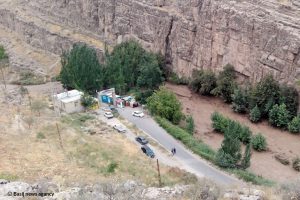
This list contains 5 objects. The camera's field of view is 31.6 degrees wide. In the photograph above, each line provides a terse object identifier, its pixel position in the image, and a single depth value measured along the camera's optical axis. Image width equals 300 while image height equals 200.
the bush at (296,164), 45.53
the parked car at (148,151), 45.39
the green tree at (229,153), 43.50
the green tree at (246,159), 43.41
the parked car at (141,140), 48.22
